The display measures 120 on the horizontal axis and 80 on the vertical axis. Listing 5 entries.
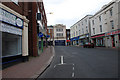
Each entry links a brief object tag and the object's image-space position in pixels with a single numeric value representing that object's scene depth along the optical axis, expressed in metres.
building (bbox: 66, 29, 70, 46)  57.26
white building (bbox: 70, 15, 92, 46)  35.91
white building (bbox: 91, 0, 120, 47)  20.92
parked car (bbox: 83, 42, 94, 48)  25.92
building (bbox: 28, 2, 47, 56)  11.45
